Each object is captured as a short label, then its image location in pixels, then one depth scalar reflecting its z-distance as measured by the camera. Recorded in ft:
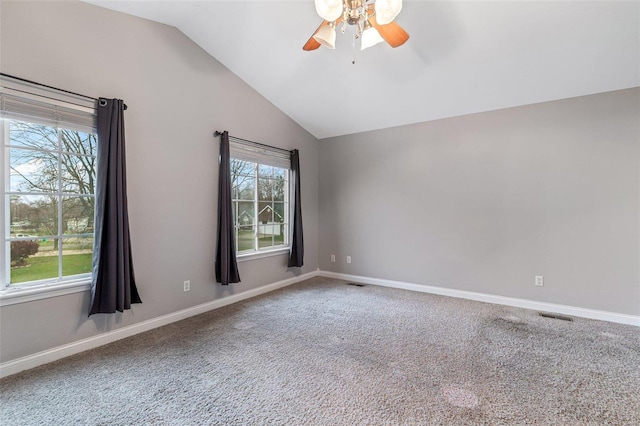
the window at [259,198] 12.45
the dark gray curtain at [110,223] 7.77
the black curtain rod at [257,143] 11.07
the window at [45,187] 6.86
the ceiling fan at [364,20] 5.96
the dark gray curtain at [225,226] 10.85
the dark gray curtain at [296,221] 14.55
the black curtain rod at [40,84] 6.59
